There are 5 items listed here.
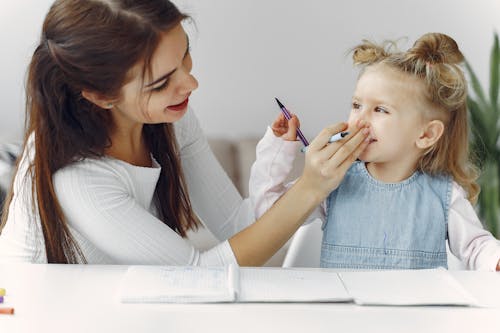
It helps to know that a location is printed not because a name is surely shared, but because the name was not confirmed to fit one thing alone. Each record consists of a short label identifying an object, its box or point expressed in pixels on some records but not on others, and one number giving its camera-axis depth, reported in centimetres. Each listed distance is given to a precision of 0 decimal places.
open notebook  108
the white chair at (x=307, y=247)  186
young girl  147
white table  98
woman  135
